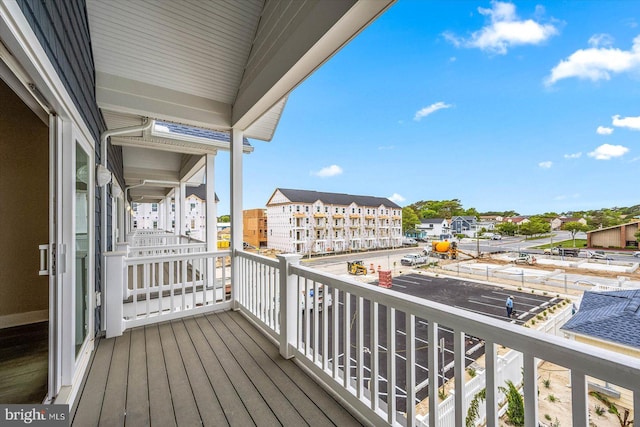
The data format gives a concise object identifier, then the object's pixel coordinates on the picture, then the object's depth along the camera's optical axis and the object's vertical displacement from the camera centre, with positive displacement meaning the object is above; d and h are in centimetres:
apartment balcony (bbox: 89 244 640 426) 99 -106
